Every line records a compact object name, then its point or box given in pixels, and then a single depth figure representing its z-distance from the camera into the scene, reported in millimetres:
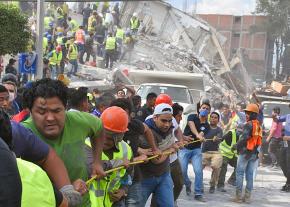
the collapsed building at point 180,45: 28141
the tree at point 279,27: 43969
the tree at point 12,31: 12516
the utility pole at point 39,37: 12492
